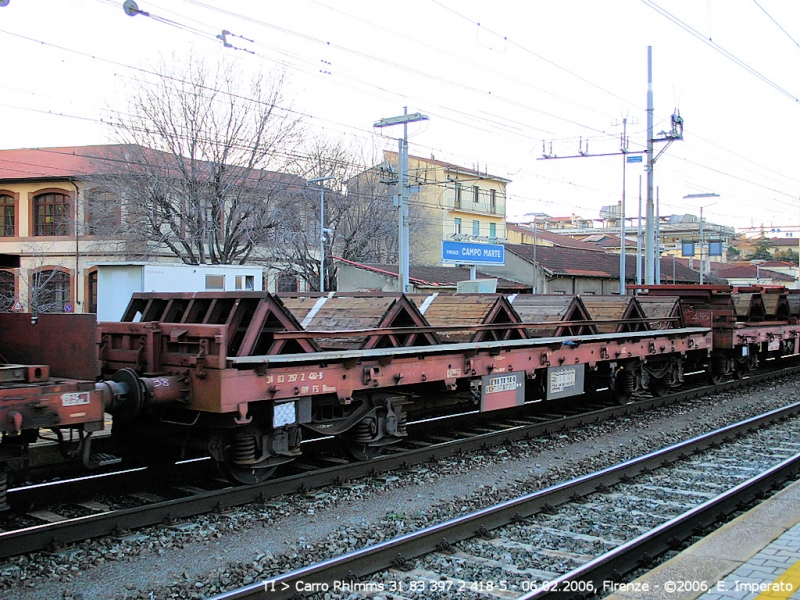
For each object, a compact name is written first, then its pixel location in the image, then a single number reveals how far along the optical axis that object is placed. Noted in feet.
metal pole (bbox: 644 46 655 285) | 79.83
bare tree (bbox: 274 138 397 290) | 126.62
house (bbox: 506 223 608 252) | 256.42
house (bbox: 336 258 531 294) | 118.73
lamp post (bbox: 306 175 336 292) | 108.06
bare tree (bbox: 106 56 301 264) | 94.27
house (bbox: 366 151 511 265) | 171.73
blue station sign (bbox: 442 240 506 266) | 101.86
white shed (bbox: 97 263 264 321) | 65.69
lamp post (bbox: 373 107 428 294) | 82.43
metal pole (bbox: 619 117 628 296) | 89.20
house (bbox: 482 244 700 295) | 151.64
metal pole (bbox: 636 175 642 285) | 106.73
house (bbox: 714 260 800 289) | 251.19
